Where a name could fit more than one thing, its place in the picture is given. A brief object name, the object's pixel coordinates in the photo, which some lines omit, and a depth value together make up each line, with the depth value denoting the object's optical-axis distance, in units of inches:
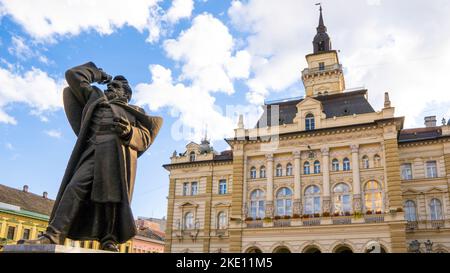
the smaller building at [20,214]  1381.6
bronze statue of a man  169.9
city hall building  1163.3
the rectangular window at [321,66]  1638.5
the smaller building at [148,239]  2054.8
